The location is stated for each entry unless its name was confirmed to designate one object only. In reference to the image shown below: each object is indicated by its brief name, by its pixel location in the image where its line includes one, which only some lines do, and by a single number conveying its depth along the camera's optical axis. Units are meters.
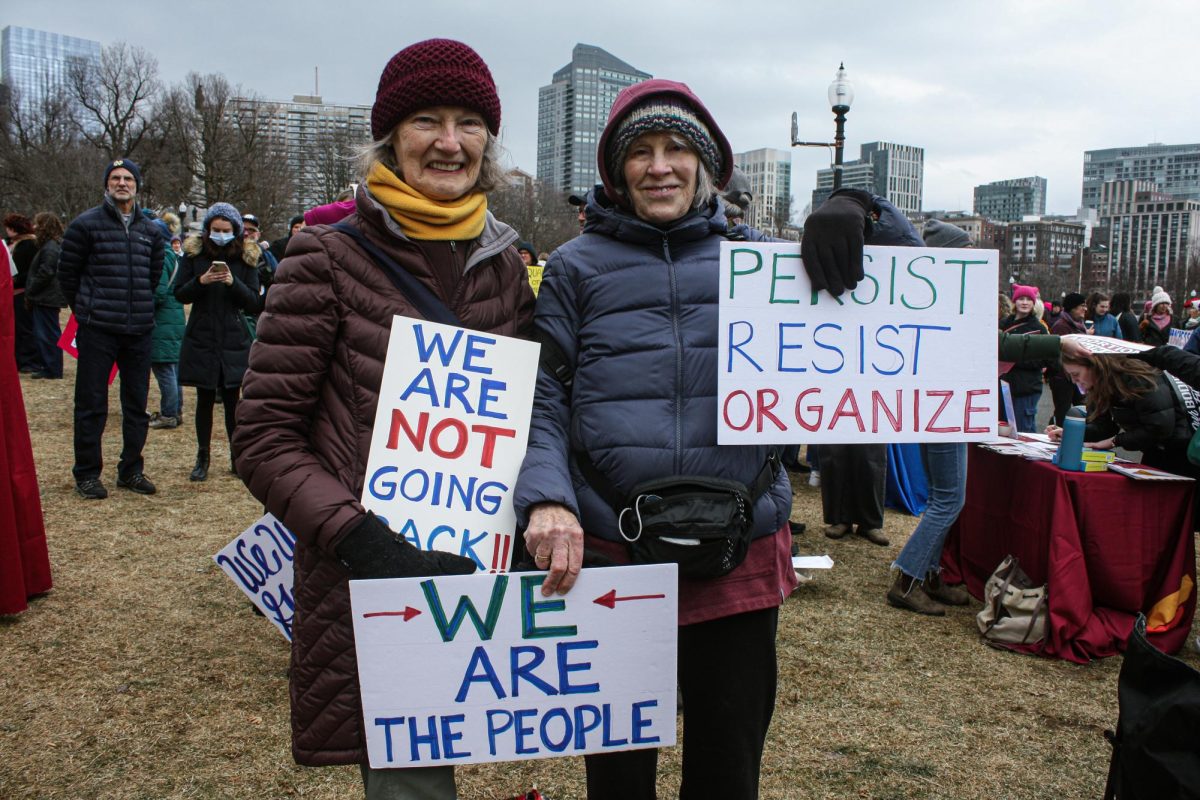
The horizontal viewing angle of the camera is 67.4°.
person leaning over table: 4.42
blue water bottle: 4.21
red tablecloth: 4.20
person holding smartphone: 6.46
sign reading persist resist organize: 1.92
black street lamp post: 14.01
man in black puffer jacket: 6.05
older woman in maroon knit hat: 1.68
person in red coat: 3.96
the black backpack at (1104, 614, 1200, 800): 1.93
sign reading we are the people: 1.63
